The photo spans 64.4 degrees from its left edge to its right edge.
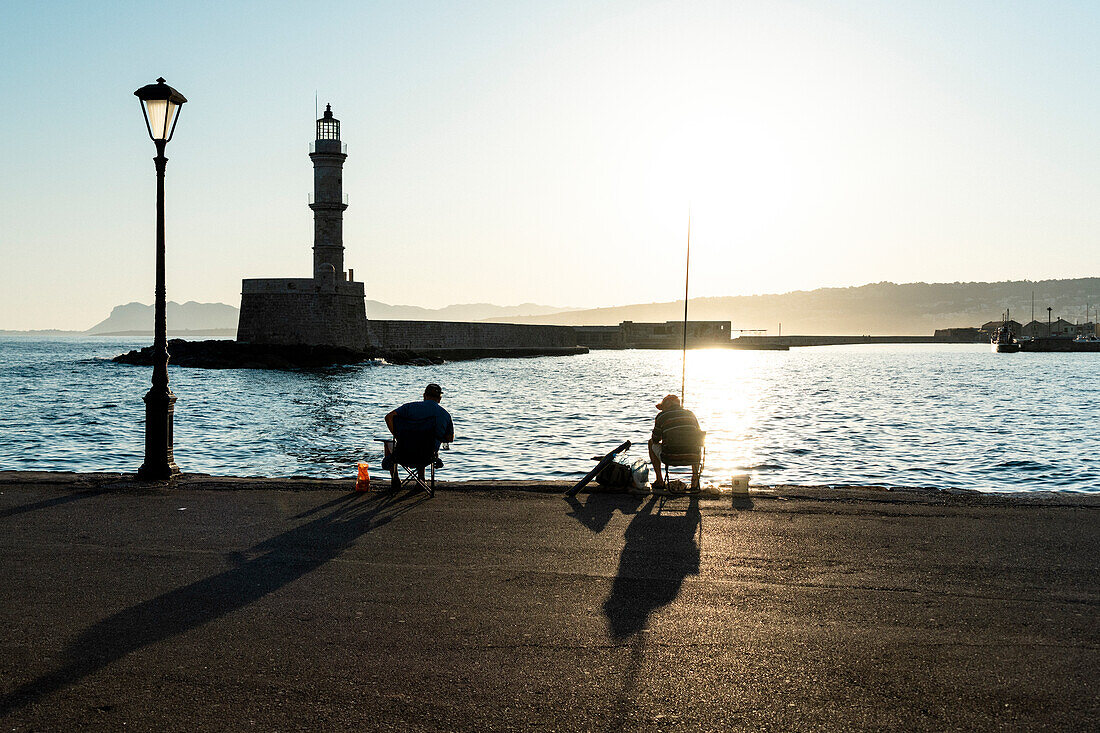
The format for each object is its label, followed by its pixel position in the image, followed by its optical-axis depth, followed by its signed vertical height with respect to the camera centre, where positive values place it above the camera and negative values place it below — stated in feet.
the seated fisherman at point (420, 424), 30.37 -3.00
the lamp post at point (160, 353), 31.99 -0.78
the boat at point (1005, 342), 456.04 +4.34
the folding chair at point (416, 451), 30.42 -3.95
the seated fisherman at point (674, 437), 31.24 -3.39
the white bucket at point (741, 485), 29.40 -4.73
